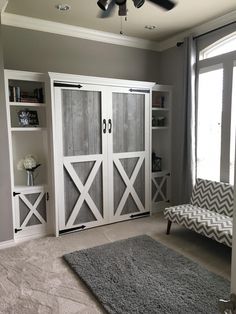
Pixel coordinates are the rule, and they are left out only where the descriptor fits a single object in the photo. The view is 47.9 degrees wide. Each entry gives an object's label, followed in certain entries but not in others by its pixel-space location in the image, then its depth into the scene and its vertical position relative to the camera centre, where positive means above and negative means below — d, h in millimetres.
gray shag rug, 2139 -1401
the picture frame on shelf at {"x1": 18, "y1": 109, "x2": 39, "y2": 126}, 3469 +178
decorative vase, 3525 -628
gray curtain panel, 3934 +78
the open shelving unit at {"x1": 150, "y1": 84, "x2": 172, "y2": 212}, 4429 -393
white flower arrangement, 3471 -434
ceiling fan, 2223 +1117
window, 3549 +257
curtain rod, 3513 +1363
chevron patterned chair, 2910 -1050
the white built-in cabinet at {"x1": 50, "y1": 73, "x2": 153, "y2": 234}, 3480 -277
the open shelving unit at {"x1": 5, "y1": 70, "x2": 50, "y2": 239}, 3334 -205
